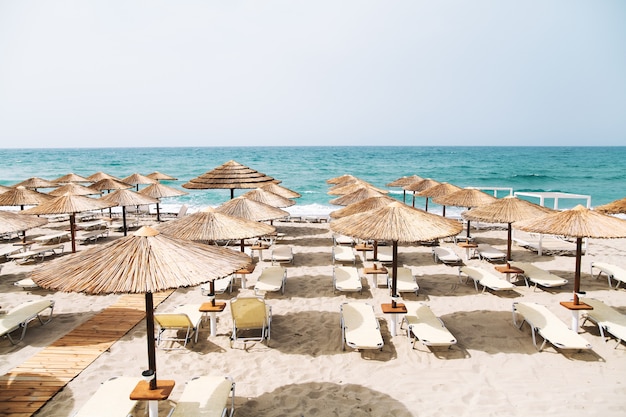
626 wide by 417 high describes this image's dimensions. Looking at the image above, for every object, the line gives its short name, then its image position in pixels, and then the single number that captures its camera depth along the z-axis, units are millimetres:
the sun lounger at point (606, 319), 5844
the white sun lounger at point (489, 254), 10101
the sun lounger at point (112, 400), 3930
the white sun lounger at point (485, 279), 7836
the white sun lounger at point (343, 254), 10195
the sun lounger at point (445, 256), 10095
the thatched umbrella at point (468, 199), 10961
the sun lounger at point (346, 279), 7878
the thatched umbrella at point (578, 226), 5902
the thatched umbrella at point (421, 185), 15344
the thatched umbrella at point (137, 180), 18141
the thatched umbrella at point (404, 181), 17211
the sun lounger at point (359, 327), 5527
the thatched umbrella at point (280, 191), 13453
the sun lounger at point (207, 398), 4020
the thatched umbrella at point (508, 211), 8172
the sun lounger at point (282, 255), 10297
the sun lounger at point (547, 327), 5505
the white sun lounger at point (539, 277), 7975
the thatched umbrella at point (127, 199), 12211
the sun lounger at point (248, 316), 6008
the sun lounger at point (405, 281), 7828
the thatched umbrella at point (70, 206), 9967
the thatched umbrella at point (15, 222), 7221
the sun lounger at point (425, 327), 5598
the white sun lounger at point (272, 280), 7867
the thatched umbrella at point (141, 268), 3381
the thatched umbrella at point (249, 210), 7996
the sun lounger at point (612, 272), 8148
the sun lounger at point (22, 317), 5961
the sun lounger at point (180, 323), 5852
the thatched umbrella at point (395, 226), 5645
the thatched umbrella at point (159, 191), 15281
